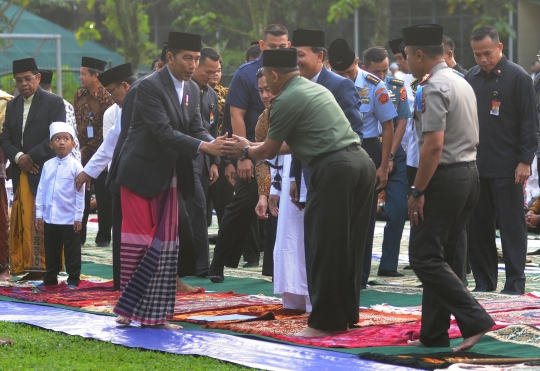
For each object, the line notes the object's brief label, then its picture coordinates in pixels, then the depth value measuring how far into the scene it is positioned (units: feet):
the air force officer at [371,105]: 46.70
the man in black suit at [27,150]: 49.50
